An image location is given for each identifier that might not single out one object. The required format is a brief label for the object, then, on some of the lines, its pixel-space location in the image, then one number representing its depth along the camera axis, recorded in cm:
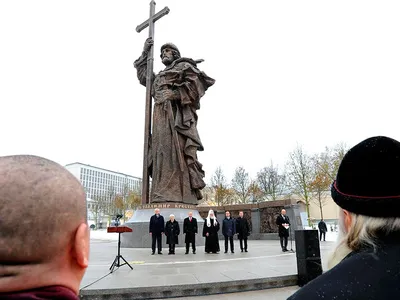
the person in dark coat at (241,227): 1359
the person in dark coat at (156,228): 1253
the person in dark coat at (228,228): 1368
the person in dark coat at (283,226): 1323
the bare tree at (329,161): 4096
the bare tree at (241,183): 5609
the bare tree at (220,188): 4819
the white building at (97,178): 11819
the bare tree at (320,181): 3984
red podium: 878
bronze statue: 1666
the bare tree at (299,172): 4263
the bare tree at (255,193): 5334
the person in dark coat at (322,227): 2292
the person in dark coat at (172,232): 1248
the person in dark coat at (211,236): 1281
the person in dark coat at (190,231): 1273
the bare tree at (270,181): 5869
